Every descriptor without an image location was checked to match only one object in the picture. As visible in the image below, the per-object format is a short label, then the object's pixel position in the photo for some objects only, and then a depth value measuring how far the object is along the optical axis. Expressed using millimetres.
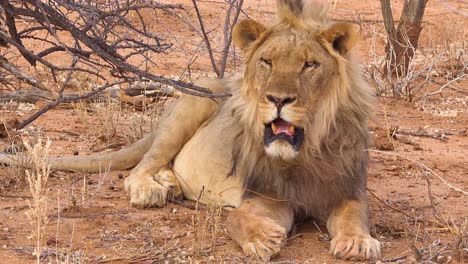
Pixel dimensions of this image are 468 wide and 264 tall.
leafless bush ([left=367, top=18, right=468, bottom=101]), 17516
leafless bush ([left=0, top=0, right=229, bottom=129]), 8180
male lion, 8719
